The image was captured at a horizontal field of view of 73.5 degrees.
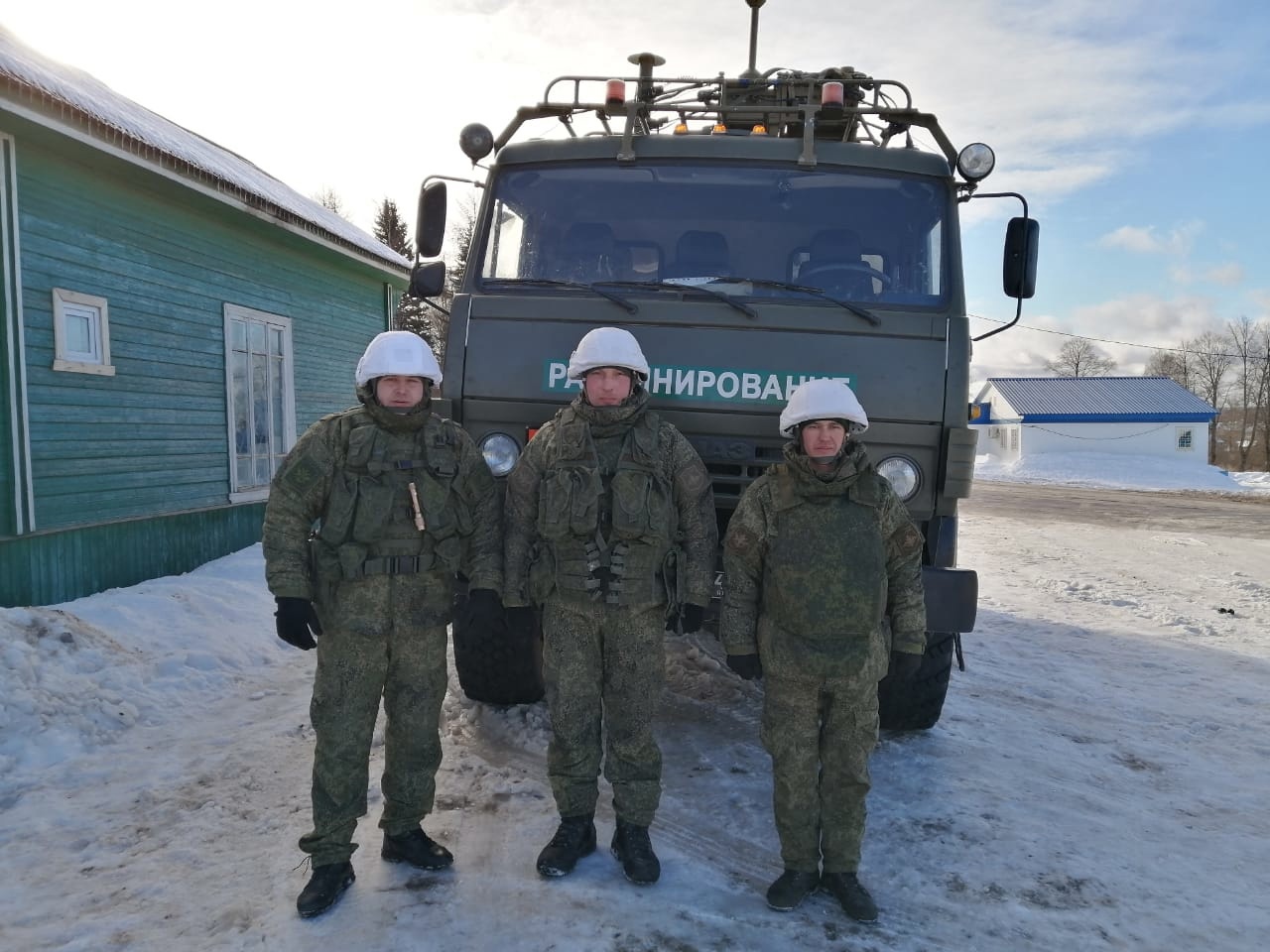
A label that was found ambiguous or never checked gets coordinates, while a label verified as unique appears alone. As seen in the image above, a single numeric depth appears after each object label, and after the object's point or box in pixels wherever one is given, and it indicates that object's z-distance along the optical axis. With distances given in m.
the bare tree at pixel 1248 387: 50.31
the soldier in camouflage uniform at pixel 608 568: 2.81
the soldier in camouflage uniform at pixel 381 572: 2.72
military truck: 3.31
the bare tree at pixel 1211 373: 55.50
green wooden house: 5.98
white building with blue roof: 33.62
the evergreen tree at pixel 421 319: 27.70
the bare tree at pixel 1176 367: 57.12
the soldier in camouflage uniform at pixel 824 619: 2.66
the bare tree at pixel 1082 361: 65.31
